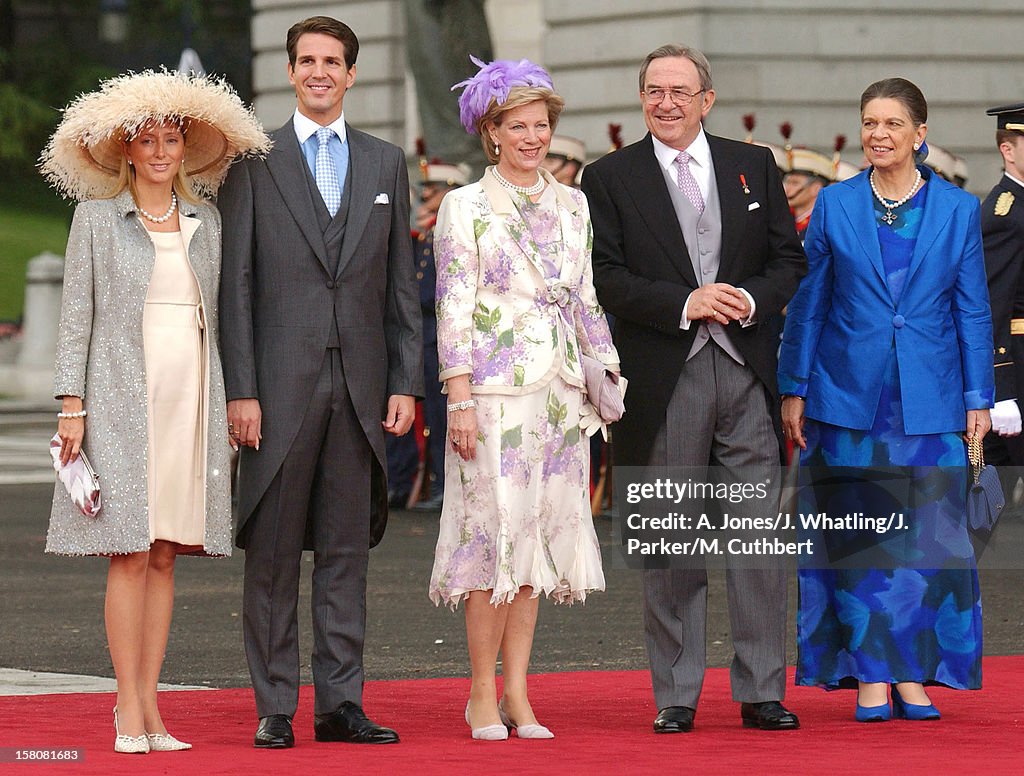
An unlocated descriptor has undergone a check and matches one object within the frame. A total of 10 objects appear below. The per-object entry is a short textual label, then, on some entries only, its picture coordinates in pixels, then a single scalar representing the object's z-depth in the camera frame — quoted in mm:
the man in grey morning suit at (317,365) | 14141
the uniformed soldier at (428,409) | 29641
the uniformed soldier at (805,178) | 28141
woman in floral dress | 14297
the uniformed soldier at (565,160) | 29734
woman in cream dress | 13719
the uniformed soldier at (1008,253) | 20031
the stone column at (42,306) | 54312
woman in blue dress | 15031
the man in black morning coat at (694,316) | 14641
